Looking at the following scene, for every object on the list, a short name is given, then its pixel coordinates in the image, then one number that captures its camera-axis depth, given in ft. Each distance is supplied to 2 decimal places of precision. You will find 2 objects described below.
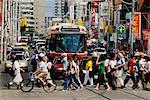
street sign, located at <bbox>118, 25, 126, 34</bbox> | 284.94
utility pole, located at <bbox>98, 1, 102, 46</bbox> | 341.58
